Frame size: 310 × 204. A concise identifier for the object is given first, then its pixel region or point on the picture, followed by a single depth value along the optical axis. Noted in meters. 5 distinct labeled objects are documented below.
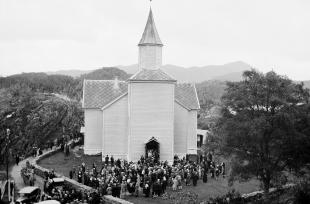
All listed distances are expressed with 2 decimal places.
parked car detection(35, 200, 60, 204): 26.30
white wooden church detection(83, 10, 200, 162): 46.03
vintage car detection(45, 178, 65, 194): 32.39
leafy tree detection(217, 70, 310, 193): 26.09
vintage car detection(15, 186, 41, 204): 29.55
